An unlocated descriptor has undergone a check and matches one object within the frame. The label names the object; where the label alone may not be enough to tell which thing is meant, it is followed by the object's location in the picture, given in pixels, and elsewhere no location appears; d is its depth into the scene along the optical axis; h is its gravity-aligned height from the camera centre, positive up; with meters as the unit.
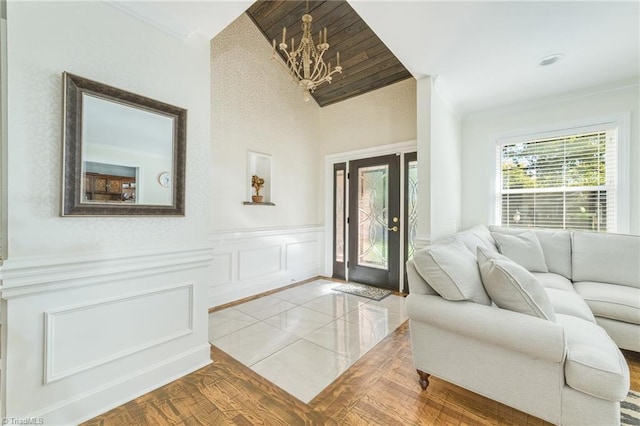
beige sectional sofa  1.28 -0.68
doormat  3.68 -1.14
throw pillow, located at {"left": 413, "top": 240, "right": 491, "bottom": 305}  1.63 -0.38
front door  3.97 -0.12
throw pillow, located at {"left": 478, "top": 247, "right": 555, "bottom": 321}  1.49 -0.44
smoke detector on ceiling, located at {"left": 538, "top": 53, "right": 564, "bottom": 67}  2.37 +1.42
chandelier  2.31 +1.36
